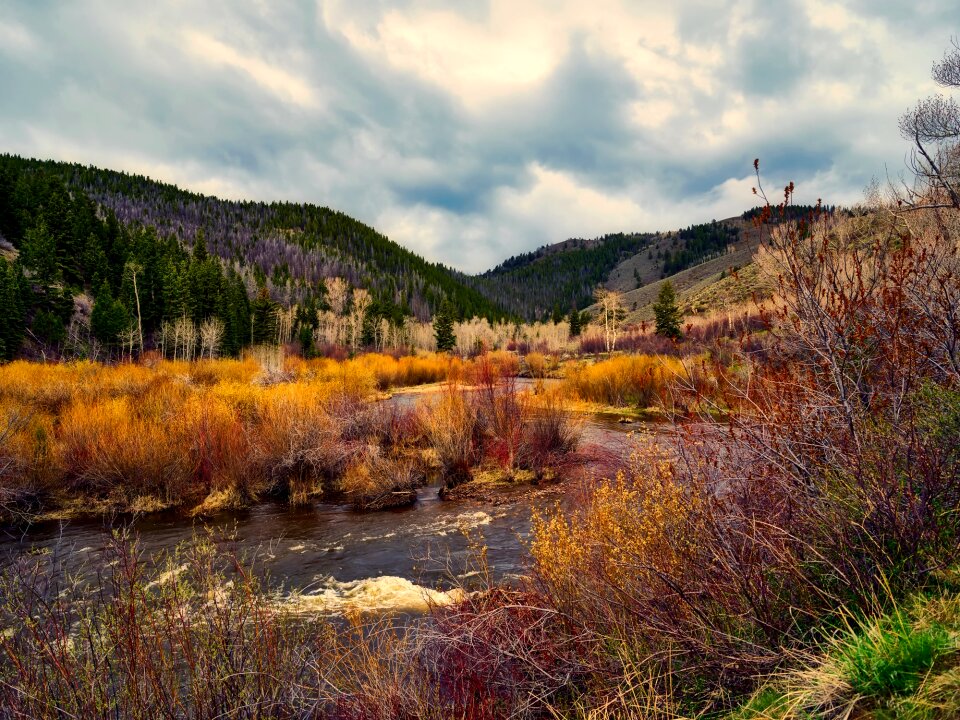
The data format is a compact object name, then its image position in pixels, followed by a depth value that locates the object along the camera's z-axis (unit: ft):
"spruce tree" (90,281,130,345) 141.20
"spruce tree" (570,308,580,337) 304.01
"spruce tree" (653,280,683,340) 147.74
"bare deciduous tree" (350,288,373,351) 277.85
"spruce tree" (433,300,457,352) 276.41
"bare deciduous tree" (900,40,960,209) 54.65
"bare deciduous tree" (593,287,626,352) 188.48
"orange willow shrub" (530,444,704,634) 10.94
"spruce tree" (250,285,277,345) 202.01
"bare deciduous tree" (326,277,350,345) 370.71
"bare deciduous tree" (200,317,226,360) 169.89
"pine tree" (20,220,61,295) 138.41
